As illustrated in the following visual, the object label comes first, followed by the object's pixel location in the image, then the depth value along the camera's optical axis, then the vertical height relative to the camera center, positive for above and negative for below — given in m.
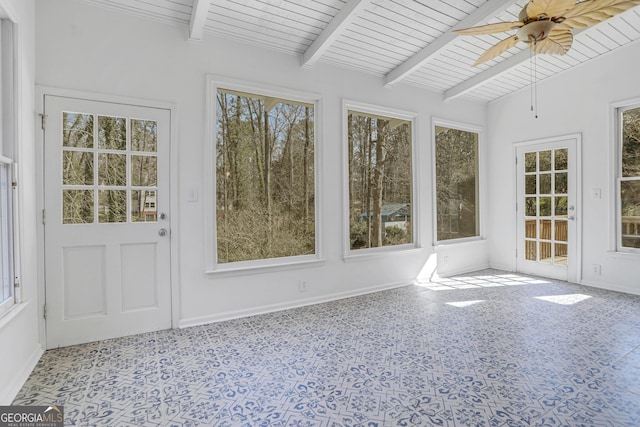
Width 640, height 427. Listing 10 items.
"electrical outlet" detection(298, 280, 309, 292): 3.91 -0.86
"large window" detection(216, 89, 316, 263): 3.51 +0.36
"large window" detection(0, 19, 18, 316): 2.18 +0.38
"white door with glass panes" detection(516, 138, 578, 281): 4.81 -0.02
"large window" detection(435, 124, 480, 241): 5.26 +0.41
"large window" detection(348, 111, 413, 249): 4.40 +0.38
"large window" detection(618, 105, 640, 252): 4.23 +0.34
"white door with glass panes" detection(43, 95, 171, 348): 2.77 -0.07
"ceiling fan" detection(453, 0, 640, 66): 2.34 +1.38
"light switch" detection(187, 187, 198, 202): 3.25 +0.16
